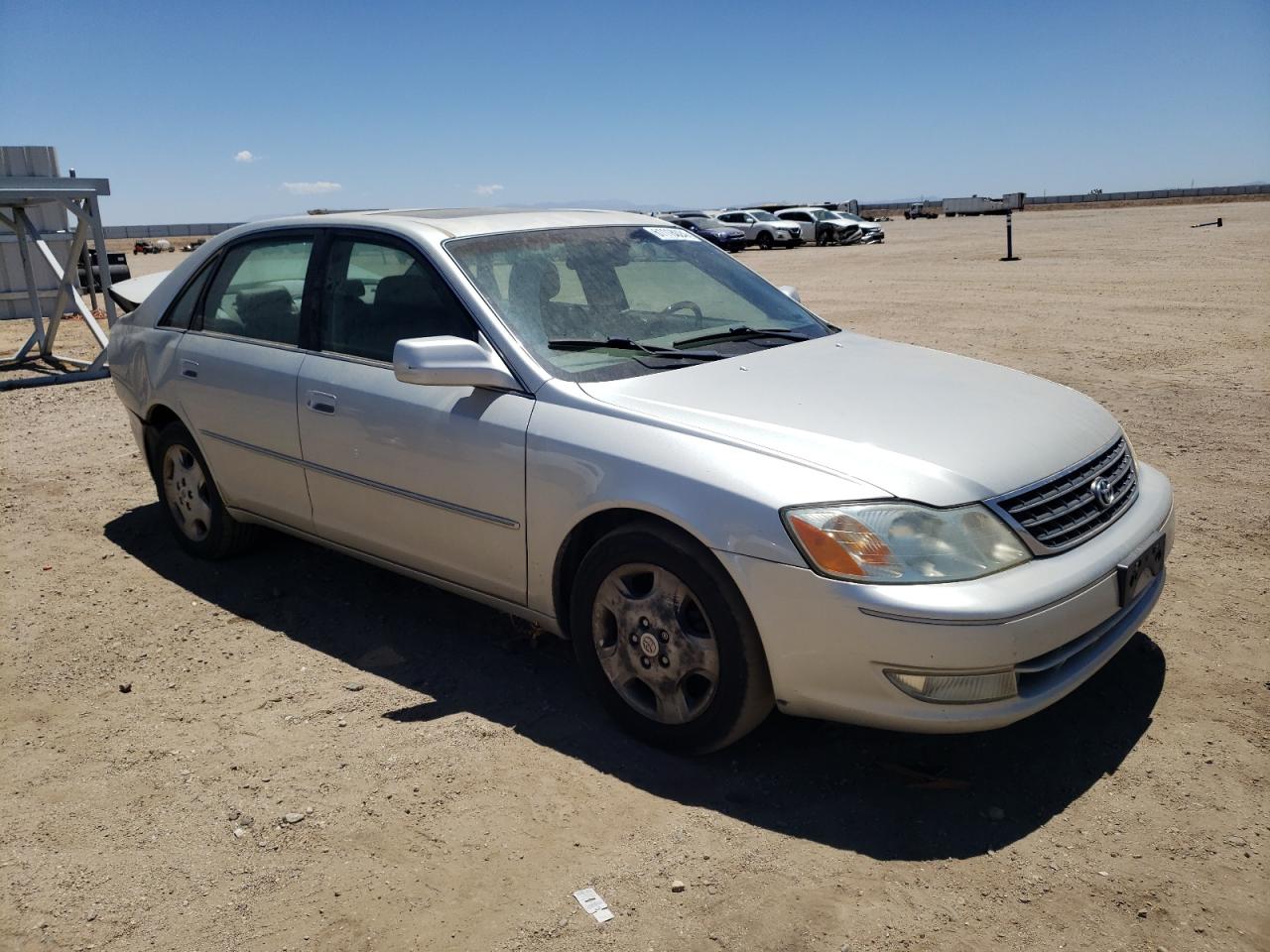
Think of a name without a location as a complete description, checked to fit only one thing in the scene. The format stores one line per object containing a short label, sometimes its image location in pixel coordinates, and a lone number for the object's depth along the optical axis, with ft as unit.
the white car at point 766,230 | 128.47
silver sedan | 9.88
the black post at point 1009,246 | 78.42
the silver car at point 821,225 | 128.26
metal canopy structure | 36.01
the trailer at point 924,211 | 246.10
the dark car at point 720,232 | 119.24
